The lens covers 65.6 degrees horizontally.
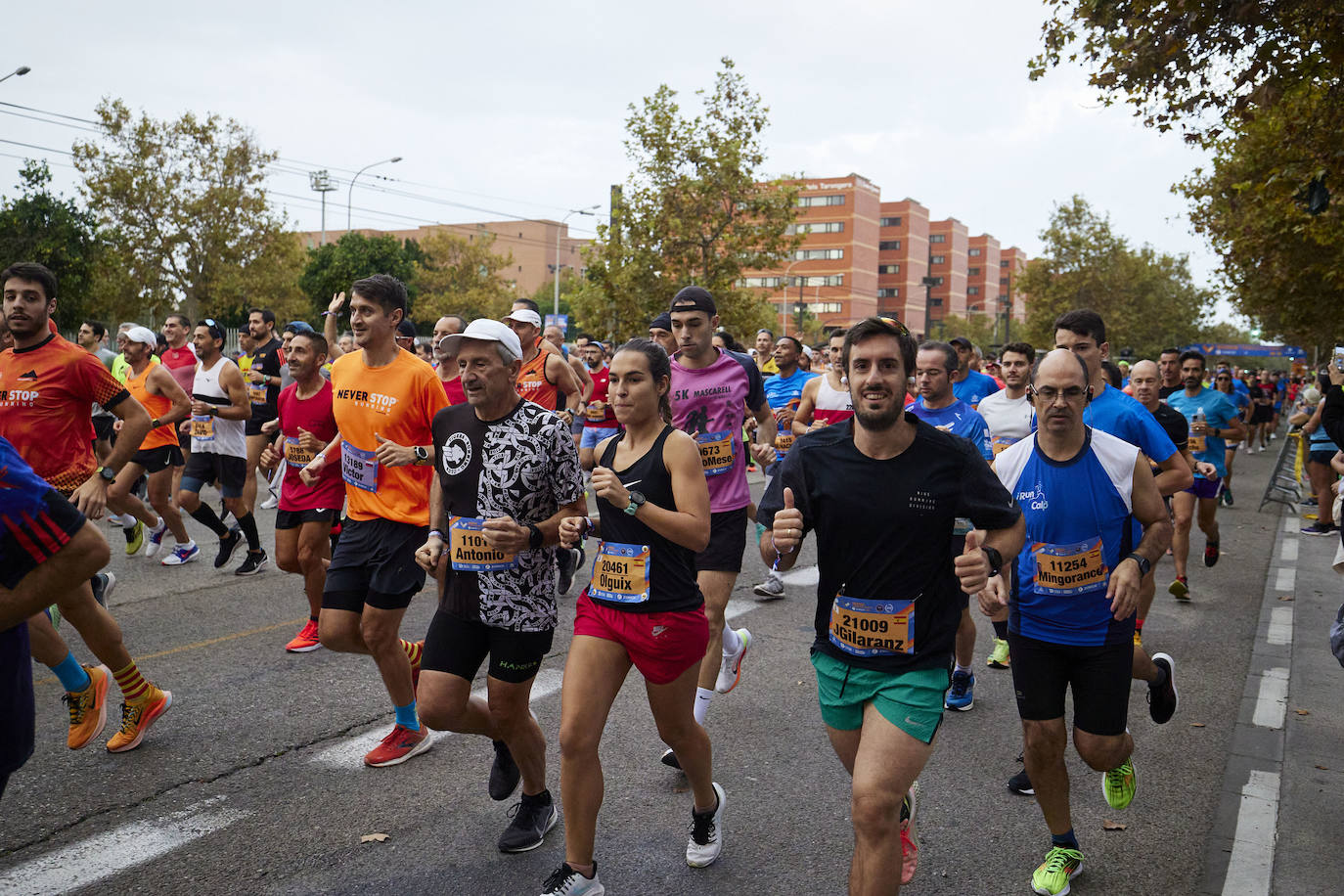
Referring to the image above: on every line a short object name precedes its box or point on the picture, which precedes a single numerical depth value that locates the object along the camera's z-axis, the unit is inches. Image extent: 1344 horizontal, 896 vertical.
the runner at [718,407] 217.6
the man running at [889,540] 123.5
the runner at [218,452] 353.4
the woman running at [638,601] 135.5
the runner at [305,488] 245.6
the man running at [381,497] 187.3
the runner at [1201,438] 364.2
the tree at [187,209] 1316.4
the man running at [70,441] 184.4
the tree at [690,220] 1154.0
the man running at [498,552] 150.9
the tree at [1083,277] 2172.7
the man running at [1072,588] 150.4
